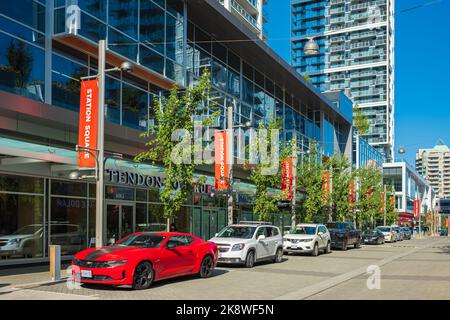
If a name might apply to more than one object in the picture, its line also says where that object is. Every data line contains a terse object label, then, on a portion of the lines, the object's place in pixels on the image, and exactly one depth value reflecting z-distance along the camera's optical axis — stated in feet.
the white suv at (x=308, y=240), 84.33
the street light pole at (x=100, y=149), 49.44
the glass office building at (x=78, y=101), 57.62
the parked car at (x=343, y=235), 102.58
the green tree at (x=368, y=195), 171.54
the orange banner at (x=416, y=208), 320.50
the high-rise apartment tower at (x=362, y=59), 410.31
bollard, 46.11
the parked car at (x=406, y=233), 189.91
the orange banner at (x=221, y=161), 82.02
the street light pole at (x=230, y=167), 79.41
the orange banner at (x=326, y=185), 125.39
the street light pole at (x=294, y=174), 105.19
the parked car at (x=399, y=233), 171.22
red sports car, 40.57
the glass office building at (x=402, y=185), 339.53
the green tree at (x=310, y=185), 119.24
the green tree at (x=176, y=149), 62.59
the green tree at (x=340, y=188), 141.18
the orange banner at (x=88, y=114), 55.88
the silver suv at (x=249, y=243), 60.75
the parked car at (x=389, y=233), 156.25
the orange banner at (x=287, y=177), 100.94
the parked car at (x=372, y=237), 137.49
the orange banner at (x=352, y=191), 152.53
